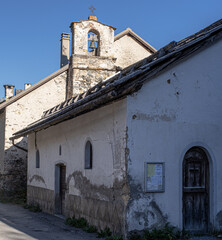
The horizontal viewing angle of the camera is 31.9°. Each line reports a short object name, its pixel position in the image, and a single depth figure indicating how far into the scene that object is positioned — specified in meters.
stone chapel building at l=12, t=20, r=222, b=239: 8.08
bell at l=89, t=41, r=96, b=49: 16.98
